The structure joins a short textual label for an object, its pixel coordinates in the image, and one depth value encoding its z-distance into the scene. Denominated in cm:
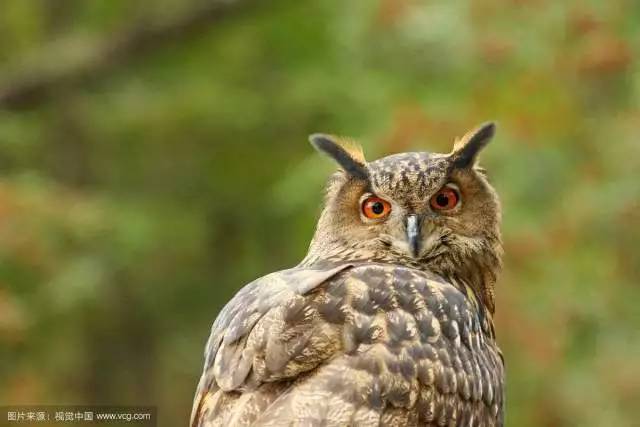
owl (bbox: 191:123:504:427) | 768
